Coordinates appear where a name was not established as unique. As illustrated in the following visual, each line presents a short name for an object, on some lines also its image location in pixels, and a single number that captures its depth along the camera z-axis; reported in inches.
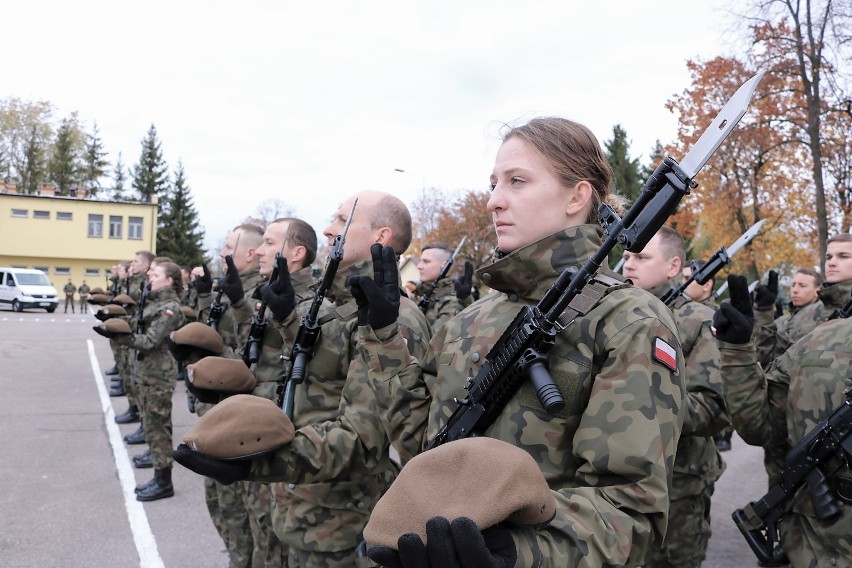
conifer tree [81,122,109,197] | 2485.2
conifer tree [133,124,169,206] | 2325.3
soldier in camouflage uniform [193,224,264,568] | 168.7
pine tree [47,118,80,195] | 2289.6
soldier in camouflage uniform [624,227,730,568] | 129.3
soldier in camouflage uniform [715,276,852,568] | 105.3
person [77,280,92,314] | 1435.8
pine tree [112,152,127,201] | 2686.3
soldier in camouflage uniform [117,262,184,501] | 255.6
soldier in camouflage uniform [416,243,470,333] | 366.3
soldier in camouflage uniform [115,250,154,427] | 378.3
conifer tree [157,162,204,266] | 2052.2
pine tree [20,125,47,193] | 2202.3
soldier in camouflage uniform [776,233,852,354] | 218.7
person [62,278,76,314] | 1410.7
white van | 1284.4
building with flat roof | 1818.4
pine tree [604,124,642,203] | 1740.9
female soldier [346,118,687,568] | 52.1
